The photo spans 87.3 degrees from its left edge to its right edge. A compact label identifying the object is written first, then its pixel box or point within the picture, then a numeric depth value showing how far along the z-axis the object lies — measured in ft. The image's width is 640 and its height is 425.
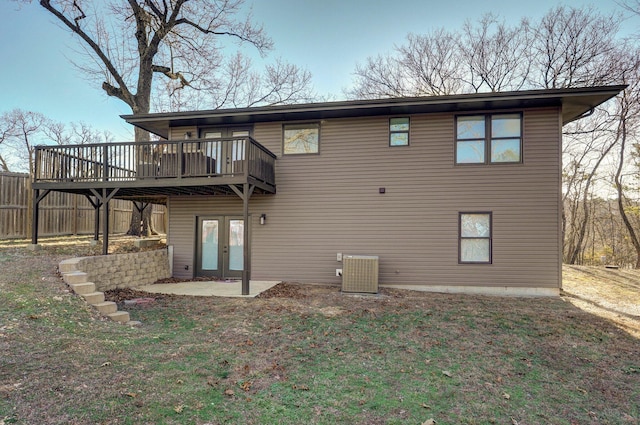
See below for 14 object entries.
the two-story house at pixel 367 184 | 26.81
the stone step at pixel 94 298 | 17.31
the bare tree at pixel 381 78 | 59.62
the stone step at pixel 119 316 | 16.58
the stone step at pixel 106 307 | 16.88
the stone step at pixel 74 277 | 18.45
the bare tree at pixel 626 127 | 47.52
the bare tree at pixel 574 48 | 45.34
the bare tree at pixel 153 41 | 43.55
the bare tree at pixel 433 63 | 57.00
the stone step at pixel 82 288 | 17.69
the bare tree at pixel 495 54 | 52.54
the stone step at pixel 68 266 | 19.65
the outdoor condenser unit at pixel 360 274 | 25.93
